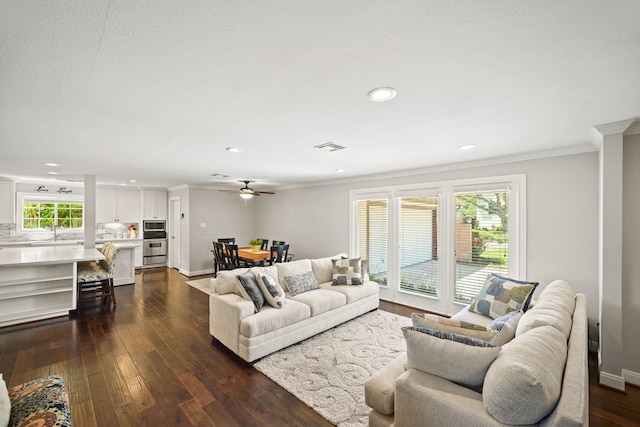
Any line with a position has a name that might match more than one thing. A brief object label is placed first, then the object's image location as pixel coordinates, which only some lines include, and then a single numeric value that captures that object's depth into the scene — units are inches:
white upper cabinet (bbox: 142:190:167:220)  315.0
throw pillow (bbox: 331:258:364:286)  173.6
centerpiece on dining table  255.0
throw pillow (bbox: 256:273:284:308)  128.7
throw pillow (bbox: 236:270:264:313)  123.6
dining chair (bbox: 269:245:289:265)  231.6
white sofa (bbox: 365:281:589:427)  45.6
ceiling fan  246.4
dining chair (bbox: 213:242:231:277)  252.4
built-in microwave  315.6
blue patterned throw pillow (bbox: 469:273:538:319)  110.8
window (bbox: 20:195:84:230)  264.7
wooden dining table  226.1
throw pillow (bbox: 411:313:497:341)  67.6
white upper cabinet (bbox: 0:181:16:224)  244.8
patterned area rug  89.9
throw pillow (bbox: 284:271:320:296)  153.1
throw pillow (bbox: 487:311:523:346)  69.0
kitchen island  155.3
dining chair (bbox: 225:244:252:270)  241.9
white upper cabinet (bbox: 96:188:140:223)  291.9
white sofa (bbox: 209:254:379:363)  115.8
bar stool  182.1
